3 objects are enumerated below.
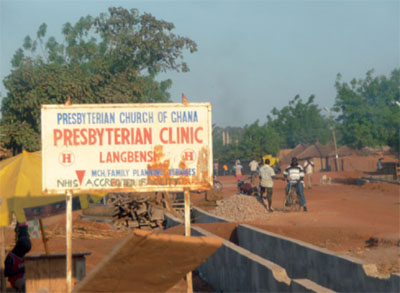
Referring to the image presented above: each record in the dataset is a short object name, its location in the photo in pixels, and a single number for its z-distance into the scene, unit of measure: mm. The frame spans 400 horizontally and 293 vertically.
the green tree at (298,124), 102875
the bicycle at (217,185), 36000
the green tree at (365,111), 72125
